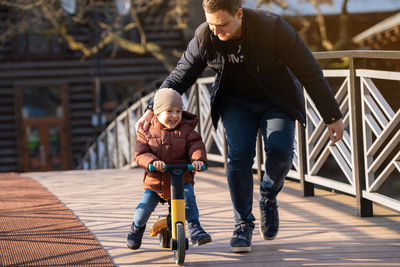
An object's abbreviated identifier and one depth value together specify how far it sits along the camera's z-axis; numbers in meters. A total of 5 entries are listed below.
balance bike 7.89
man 8.05
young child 8.30
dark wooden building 46.66
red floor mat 8.34
